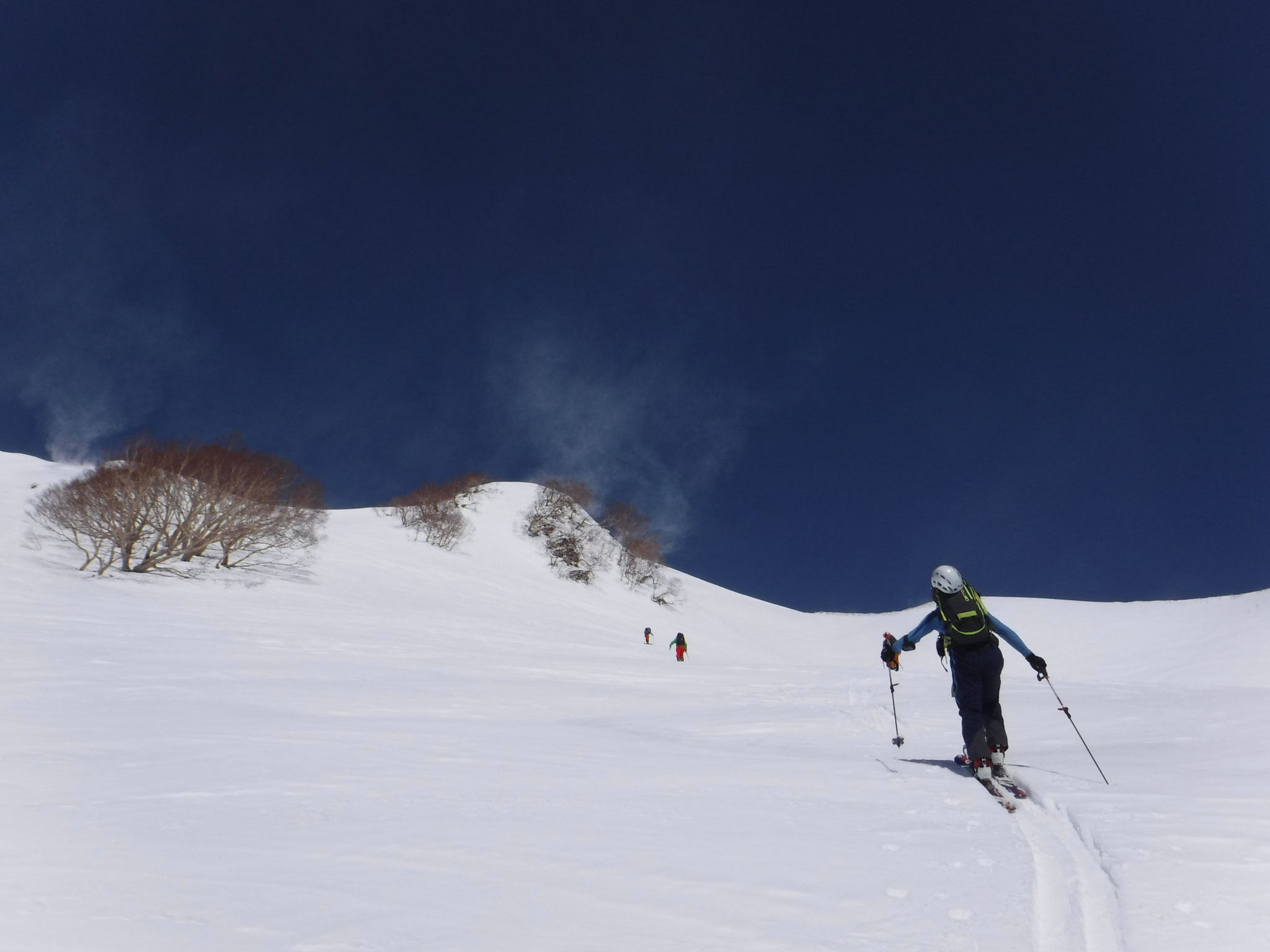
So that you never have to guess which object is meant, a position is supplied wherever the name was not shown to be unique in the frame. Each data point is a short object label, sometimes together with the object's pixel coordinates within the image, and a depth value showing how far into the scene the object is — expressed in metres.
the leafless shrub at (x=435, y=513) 35.69
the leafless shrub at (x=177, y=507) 17.83
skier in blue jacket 5.34
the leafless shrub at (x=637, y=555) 42.91
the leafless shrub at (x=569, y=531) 41.38
